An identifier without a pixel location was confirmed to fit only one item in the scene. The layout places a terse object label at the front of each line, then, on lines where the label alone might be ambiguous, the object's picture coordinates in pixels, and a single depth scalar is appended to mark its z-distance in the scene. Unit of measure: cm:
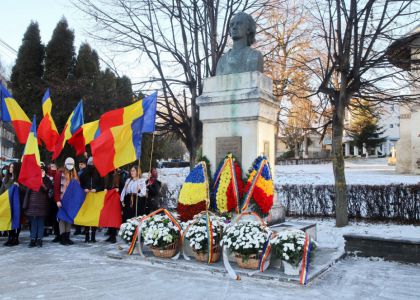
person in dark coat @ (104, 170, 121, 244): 862
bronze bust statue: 789
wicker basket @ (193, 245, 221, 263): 621
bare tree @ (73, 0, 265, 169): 1326
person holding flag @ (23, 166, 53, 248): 802
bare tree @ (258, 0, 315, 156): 1477
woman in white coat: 858
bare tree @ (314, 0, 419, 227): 968
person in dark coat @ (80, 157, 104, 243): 862
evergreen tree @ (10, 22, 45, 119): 1831
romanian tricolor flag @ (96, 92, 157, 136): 744
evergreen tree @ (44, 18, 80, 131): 1844
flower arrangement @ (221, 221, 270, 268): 565
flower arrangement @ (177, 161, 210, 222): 745
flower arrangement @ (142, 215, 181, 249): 635
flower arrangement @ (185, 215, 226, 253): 611
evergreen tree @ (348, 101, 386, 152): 5179
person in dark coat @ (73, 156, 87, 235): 917
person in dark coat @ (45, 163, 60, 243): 872
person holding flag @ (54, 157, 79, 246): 830
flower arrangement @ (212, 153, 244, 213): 734
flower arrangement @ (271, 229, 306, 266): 544
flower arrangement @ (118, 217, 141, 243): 687
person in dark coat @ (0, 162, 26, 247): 830
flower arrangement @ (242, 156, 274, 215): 718
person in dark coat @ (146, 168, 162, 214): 898
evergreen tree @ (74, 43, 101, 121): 1339
